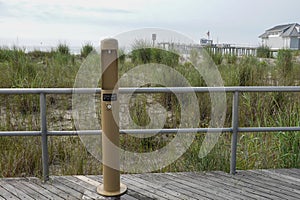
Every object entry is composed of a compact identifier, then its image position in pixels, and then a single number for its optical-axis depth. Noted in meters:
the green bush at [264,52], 10.67
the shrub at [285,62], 7.05
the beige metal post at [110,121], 2.27
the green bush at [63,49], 10.59
